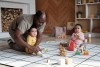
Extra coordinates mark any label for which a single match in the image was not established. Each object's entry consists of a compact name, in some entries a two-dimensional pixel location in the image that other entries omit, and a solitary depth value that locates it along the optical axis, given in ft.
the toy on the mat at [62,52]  6.17
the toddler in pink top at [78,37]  8.01
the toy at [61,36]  12.51
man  6.17
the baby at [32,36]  6.87
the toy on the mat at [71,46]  7.24
